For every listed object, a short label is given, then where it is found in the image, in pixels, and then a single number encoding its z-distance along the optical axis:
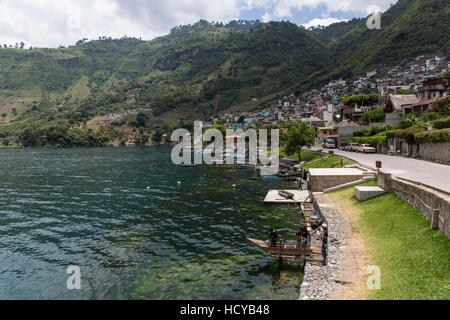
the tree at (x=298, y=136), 73.06
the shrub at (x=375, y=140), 58.49
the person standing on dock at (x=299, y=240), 21.84
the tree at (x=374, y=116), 88.47
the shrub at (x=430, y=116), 59.69
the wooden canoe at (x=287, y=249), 21.48
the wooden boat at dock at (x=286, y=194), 41.23
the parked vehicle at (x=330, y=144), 83.62
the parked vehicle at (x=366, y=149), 61.31
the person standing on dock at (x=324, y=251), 20.67
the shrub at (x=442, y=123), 47.00
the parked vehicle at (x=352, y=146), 67.54
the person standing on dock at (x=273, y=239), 22.66
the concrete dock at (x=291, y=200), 39.84
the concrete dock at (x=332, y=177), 37.28
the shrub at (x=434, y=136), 36.19
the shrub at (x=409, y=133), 46.28
